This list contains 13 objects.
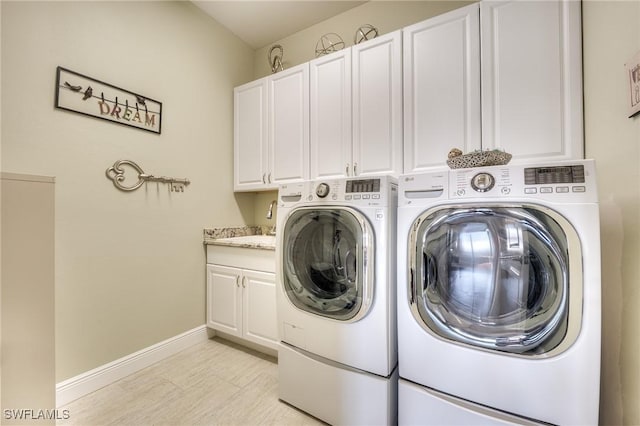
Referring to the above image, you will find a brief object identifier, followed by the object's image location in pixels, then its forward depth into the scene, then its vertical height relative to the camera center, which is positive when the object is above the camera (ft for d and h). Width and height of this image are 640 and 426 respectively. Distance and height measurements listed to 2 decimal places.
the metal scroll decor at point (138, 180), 5.67 +0.85
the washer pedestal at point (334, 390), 4.04 -2.94
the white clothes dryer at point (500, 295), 2.89 -1.03
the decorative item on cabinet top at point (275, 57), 8.27 +5.09
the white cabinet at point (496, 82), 4.42 +2.45
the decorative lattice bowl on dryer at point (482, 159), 3.65 +0.77
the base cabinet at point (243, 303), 6.28 -2.30
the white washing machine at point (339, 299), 4.03 -1.43
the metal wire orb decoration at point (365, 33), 6.75 +4.76
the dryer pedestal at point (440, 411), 3.25 -2.61
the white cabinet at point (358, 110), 5.86 +2.48
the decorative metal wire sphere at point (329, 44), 7.42 +5.03
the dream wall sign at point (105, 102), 4.96 +2.37
